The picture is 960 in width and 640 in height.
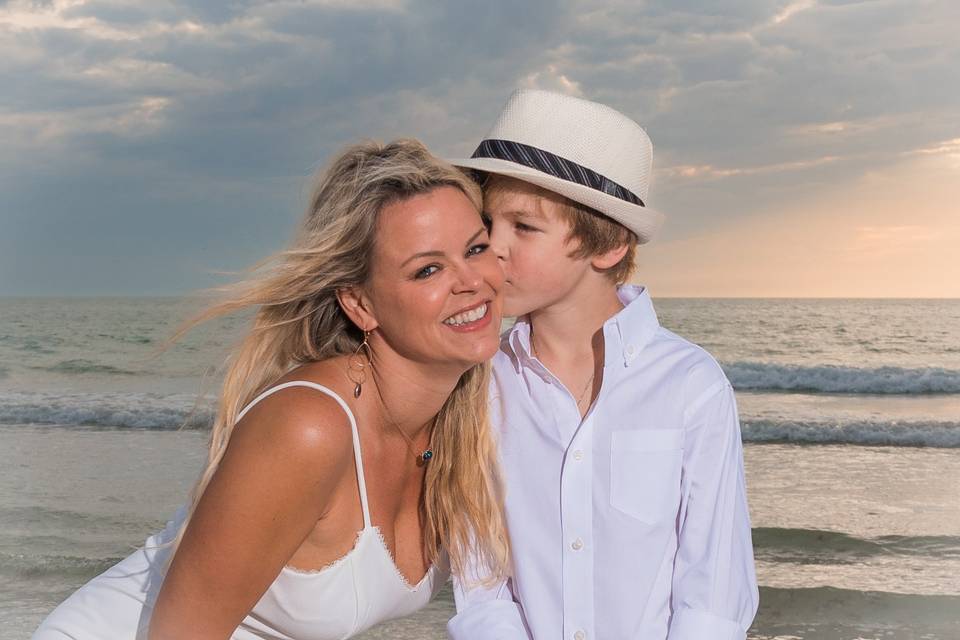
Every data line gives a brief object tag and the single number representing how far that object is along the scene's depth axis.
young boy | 2.75
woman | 2.62
